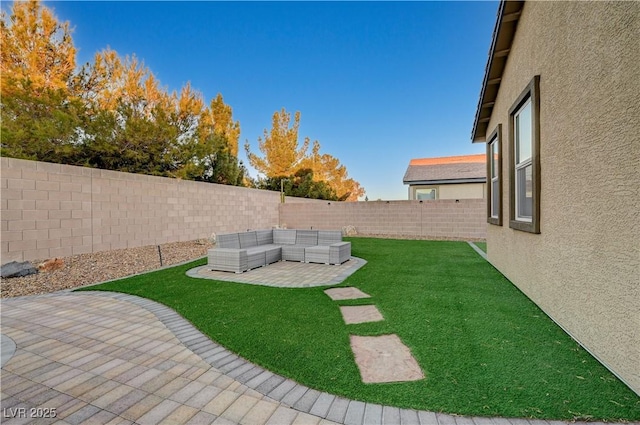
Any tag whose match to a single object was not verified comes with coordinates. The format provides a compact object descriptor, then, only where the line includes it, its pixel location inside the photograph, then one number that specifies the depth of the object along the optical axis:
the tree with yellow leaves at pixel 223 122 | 18.45
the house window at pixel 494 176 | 6.57
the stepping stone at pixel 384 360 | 2.58
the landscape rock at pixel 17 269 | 5.82
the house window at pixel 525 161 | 4.27
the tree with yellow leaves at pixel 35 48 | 9.18
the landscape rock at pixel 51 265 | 6.41
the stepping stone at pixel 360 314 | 3.91
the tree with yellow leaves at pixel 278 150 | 23.72
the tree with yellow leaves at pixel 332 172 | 28.42
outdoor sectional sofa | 6.96
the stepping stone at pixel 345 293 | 4.91
